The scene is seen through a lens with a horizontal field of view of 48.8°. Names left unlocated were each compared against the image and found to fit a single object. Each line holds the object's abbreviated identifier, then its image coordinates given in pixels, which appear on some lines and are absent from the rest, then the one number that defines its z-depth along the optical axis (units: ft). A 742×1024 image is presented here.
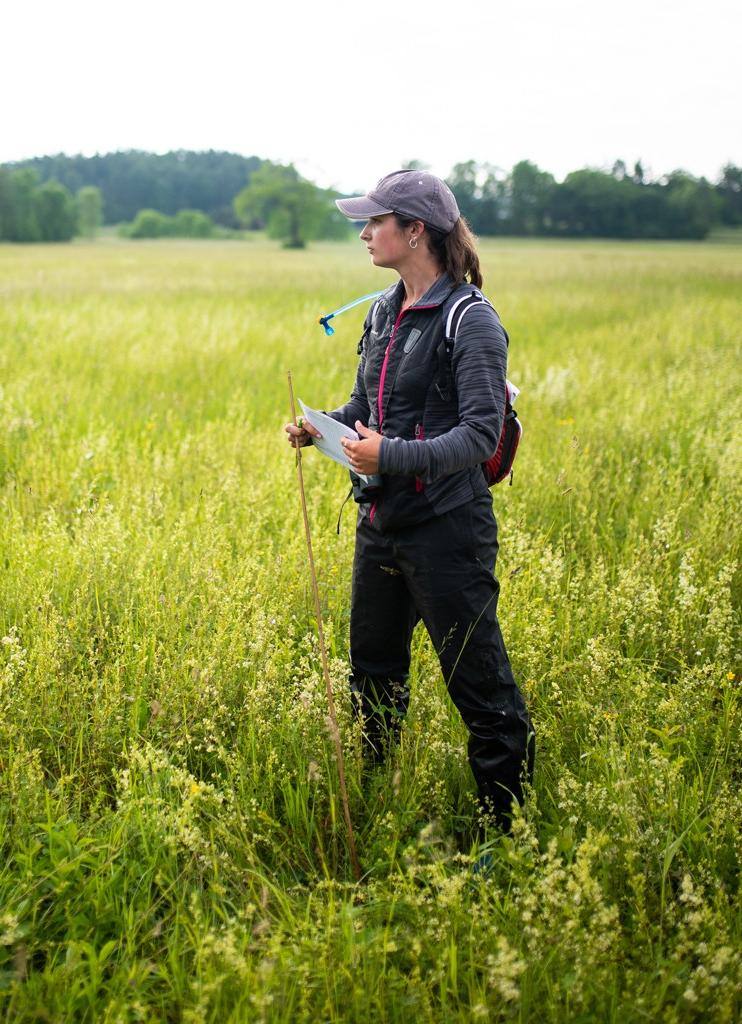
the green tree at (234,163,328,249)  252.62
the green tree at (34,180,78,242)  252.01
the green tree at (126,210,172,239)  299.38
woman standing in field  6.94
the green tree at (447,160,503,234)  224.74
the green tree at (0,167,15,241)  236.02
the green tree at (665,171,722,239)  227.81
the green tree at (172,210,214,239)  304.91
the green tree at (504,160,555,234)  228.84
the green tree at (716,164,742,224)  238.07
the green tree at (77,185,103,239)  293.02
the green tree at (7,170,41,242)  239.30
